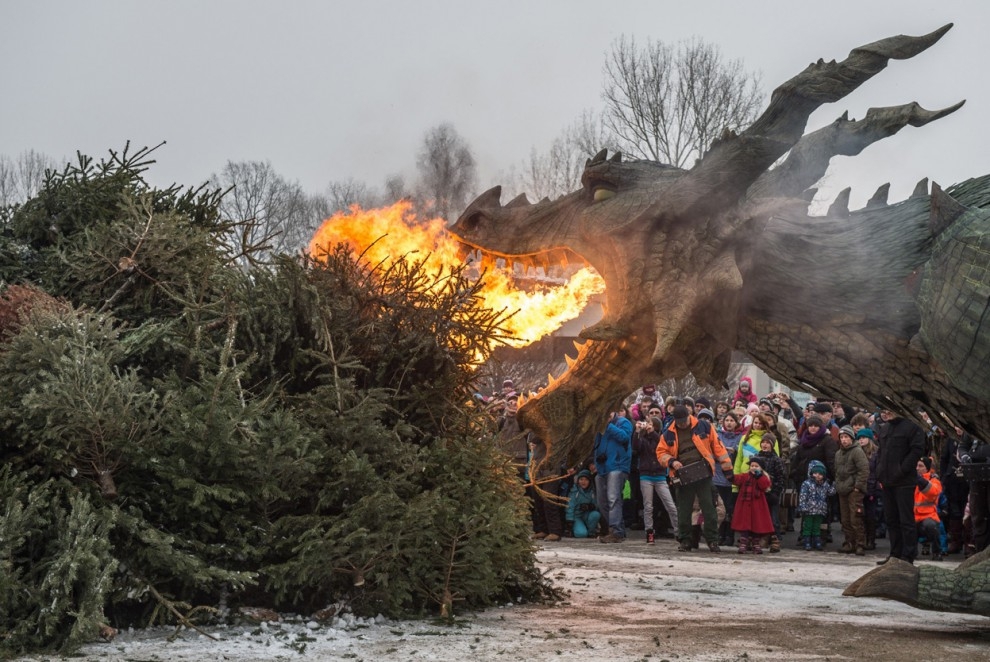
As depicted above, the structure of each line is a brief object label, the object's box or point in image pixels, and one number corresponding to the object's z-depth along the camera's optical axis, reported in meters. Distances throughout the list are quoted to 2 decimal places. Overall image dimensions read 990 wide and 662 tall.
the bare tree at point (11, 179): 27.73
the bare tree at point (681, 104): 27.95
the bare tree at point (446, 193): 21.02
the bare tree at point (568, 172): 28.30
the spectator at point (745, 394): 16.22
